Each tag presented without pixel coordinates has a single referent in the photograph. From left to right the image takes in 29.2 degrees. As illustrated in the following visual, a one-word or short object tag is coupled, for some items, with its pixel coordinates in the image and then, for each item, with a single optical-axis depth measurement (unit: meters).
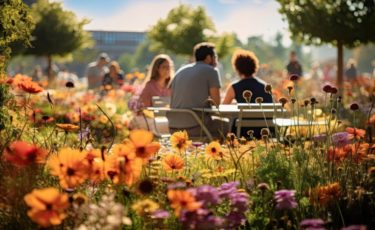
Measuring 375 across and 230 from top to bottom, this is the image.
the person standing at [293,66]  18.16
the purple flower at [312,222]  2.65
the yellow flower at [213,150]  4.07
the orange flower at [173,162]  3.62
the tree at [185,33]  23.47
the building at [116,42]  141.25
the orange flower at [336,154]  4.02
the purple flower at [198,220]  2.68
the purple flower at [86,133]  4.88
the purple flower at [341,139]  4.22
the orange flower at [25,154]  2.85
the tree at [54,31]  24.19
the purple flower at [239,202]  3.06
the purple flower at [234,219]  3.12
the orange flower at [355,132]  4.24
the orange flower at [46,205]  2.54
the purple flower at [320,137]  4.77
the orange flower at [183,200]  2.64
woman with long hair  9.83
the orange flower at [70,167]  2.96
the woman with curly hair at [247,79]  8.12
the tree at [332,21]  16.16
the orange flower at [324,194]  3.39
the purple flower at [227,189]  3.13
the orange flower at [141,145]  3.01
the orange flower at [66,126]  3.93
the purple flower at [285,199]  2.98
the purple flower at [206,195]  2.79
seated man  8.11
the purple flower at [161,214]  2.74
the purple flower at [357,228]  2.40
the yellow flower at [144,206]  2.81
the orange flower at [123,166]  3.07
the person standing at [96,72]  17.86
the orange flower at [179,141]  4.06
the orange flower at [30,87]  4.43
